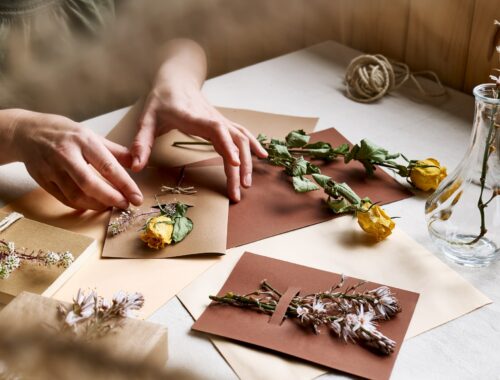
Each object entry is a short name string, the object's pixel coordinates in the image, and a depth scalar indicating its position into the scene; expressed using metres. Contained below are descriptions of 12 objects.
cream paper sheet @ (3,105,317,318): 0.57
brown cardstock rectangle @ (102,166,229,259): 0.62
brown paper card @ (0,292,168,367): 0.35
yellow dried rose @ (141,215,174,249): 0.61
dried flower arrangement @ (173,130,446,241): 0.63
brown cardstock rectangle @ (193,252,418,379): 0.48
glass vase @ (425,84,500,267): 0.58
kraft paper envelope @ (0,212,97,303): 0.54
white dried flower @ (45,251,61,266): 0.57
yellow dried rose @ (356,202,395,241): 0.62
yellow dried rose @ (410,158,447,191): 0.71
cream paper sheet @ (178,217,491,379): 0.49
